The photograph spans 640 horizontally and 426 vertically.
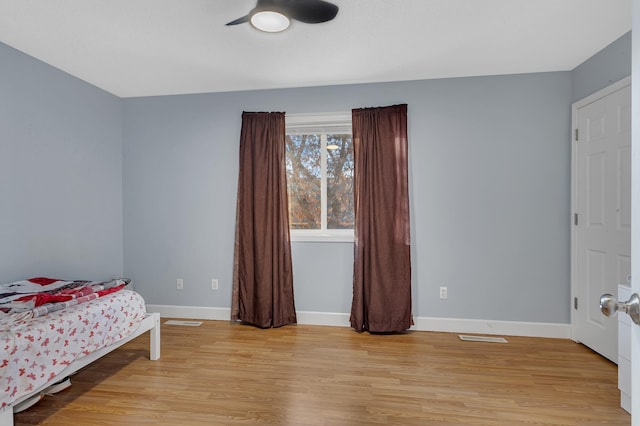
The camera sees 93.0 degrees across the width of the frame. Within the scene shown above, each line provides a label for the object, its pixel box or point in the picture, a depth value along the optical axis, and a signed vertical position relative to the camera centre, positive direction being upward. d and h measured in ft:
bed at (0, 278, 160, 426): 4.94 -2.31
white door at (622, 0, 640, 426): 2.40 +0.05
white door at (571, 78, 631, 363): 7.66 -0.06
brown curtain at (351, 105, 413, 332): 9.96 -0.65
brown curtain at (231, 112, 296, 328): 10.50 -0.76
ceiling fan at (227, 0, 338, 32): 5.80 +3.92
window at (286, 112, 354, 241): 10.94 +1.19
